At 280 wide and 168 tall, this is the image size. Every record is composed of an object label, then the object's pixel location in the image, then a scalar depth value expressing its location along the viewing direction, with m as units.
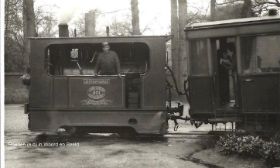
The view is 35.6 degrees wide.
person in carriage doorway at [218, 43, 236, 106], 10.32
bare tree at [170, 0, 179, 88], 22.34
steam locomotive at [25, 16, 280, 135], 9.66
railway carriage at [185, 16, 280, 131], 9.56
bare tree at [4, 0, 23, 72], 23.47
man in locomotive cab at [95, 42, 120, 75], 10.73
